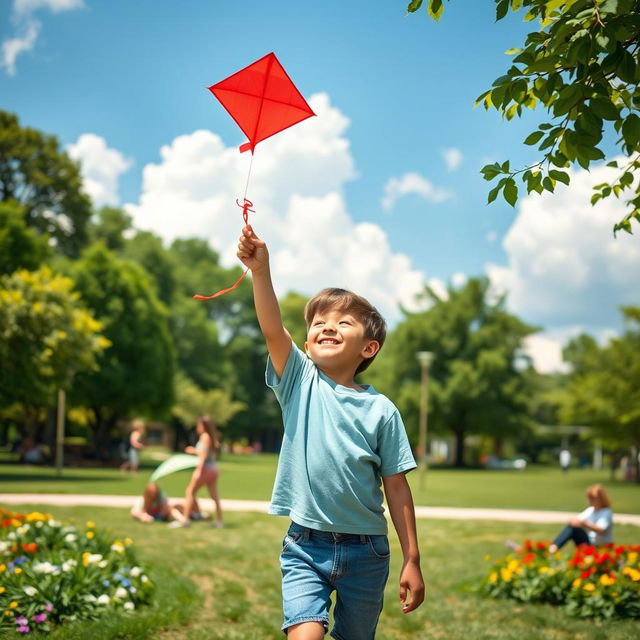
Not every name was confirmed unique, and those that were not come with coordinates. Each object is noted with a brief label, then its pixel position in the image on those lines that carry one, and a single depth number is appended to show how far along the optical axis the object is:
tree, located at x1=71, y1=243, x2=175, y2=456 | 36.81
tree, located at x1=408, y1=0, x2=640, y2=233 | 3.16
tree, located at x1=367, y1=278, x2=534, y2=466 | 54.06
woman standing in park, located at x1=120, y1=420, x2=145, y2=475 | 20.70
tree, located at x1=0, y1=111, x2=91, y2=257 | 39.19
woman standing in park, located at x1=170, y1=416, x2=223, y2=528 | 12.03
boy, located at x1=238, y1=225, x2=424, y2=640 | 3.12
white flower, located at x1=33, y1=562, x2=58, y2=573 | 5.62
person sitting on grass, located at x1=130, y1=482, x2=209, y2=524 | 12.48
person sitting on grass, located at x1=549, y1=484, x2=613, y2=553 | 8.48
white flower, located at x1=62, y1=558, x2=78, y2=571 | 5.73
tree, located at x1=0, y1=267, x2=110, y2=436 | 22.69
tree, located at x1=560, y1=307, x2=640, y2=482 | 32.97
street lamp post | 25.00
